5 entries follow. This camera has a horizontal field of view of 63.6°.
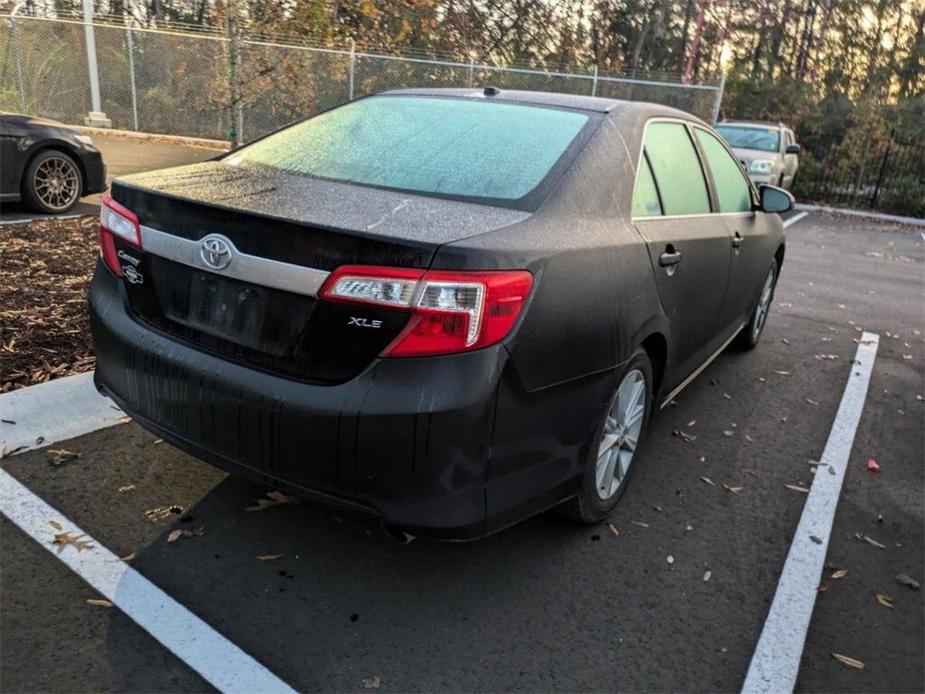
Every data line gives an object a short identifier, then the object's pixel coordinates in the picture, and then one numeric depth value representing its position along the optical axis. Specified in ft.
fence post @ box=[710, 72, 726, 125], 55.28
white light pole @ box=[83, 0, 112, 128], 53.31
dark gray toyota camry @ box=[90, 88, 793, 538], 7.03
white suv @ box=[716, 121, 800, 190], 48.28
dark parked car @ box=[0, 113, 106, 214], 23.84
